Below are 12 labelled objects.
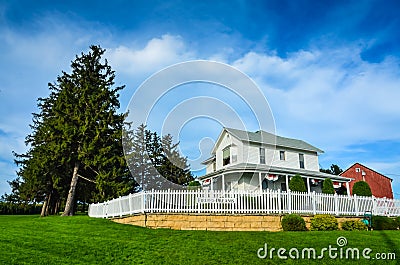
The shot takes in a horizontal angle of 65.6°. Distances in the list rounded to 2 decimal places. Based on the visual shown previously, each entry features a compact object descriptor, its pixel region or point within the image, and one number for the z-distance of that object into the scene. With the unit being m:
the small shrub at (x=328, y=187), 21.28
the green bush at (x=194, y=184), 23.04
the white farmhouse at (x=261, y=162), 23.81
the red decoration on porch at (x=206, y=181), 26.40
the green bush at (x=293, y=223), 13.41
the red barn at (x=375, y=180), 36.03
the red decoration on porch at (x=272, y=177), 23.11
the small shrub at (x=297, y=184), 20.64
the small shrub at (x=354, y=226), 14.93
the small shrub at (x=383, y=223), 14.72
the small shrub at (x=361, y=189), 21.12
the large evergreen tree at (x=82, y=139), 21.56
